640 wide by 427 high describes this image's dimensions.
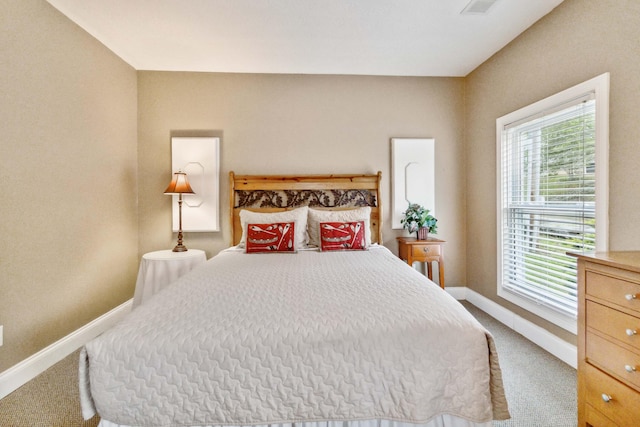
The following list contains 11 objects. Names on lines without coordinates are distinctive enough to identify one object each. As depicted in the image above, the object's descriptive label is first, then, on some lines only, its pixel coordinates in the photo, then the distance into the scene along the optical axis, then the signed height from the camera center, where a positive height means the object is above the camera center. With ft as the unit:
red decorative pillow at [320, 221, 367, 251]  9.27 -0.85
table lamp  9.84 +0.72
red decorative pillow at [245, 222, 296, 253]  9.12 -0.86
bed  3.84 -2.05
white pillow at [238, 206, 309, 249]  9.70 -0.30
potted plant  10.57 -0.42
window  6.38 +0.35
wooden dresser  3.98 -1.86
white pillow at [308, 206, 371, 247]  9.89 -0.28
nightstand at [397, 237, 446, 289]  10.19 -1.43
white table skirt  8.91 -1.83
